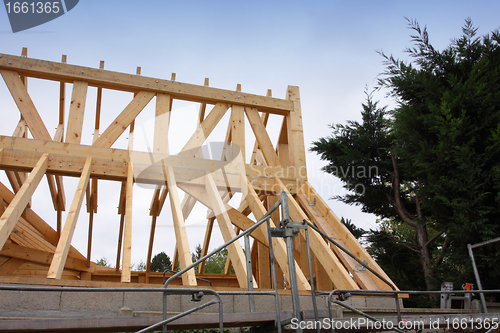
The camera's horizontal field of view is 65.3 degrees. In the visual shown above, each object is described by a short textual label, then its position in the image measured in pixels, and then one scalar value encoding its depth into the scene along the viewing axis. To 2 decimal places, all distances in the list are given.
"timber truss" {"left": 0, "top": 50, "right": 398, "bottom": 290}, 5.12
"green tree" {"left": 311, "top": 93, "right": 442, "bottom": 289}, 9.19
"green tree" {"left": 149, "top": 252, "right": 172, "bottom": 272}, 25.44
